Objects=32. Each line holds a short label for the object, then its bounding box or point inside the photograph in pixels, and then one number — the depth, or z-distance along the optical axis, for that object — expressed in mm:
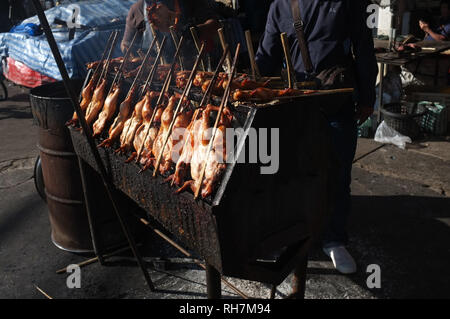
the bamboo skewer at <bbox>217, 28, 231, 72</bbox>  2619
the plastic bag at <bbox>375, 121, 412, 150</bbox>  6801
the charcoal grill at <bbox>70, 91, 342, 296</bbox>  2049
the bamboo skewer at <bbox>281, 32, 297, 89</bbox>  2449
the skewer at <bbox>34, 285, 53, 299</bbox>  3705
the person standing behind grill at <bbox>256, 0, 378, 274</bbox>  3309
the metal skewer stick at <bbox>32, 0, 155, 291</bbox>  2486
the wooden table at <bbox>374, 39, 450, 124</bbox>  6590
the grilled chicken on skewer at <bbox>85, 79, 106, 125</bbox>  3551
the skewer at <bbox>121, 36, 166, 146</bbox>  3064
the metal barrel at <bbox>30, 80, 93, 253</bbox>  3791
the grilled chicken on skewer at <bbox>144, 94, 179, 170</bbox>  2707
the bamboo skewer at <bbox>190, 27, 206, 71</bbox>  2912
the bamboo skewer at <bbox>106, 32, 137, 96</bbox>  3514
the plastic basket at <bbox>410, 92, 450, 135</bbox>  6980
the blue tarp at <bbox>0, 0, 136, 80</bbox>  8516
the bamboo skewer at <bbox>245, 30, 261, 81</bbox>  2512
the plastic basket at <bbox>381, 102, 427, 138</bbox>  6789
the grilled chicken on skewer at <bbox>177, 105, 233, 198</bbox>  2168
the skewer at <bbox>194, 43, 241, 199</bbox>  2162
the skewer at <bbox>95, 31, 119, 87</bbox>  3630
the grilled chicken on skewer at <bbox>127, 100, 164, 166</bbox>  2762
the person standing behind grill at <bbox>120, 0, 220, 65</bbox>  4430
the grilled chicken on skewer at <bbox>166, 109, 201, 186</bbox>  2379
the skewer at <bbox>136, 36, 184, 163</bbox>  2750
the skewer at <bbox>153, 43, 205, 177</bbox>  2514
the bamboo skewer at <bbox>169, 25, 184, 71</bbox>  3043
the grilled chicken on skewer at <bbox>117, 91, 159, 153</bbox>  2967
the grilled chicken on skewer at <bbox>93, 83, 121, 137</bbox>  3355
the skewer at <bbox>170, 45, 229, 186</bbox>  2378
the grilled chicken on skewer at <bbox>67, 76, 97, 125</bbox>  3768
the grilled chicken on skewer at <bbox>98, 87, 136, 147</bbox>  3145
